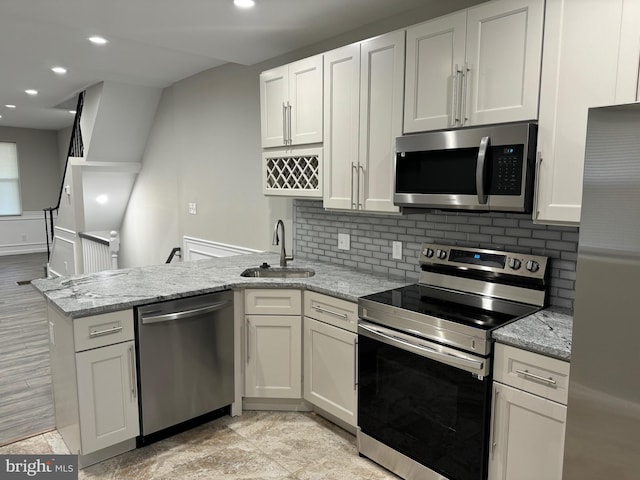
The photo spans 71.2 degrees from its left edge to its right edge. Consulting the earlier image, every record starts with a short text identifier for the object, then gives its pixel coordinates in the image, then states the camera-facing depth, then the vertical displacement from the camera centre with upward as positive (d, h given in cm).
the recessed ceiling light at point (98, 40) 337 +116
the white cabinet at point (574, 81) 164 +45
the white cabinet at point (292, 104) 289 +62
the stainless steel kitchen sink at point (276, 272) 322 -57
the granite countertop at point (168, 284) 235 -55
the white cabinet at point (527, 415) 170 -87
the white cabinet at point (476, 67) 189 +60
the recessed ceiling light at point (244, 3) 253 +108
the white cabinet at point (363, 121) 246 +43
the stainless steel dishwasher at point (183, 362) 248 -99
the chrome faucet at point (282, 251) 324 -42
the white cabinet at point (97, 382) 226 -99
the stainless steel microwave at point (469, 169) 191 +13
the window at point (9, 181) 910 +21
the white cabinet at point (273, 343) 282 -95
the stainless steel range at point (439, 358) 192 -75
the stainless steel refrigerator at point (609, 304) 132 -33
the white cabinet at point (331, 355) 254 -95
